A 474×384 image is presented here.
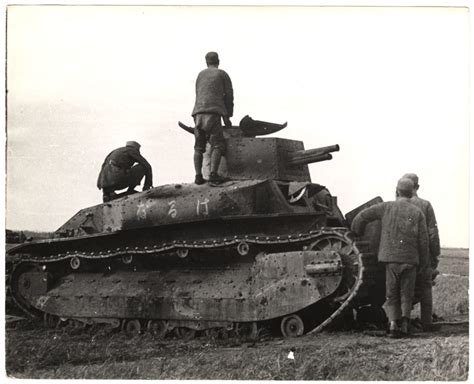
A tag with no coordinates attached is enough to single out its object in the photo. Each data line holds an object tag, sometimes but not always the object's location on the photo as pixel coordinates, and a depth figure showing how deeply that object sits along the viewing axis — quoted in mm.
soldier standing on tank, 13859
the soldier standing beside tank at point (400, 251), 11672
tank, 12094
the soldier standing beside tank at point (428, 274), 12320
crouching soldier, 15664
